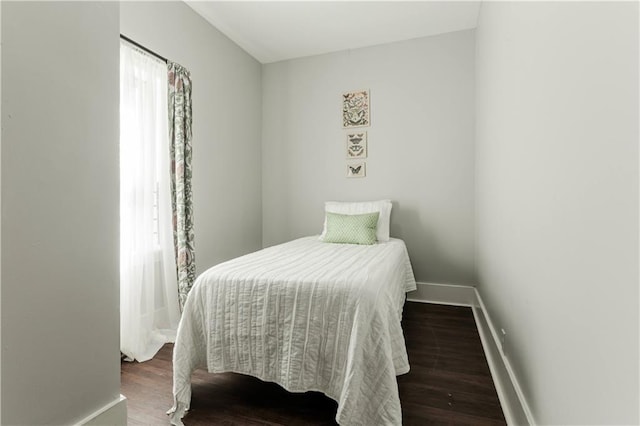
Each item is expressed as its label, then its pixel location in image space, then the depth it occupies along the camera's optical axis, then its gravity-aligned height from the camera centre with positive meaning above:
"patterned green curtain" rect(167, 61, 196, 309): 2.48 +0.22
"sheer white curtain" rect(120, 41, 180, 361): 2.13 -0.03
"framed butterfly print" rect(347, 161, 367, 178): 3.48 +0.45
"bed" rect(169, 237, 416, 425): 1.30 -0.59
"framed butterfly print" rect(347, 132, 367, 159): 3.47 +0.72
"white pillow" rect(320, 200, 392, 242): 3.04 +0.00
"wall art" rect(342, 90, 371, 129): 3.46 +1.12
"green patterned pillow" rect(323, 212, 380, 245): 2.85 -0.19
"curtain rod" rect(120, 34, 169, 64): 2.11 +1.17
